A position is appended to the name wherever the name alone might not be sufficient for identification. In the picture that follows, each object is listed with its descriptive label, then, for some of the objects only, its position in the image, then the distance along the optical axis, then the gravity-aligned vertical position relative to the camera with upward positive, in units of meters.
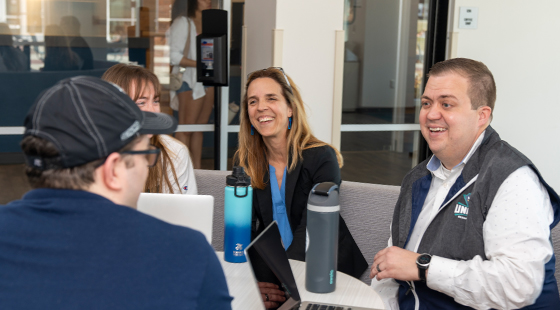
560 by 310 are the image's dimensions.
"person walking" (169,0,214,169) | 4.35 -0.11
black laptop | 1.40 -0.54
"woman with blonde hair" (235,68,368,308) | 2.39 -0.45
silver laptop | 1.66 -0.45
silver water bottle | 1.54 -0.49
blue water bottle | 1.80 -0.49
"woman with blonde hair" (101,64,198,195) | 2.25 -0.40
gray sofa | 2.44 -0.67
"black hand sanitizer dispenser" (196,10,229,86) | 3.92 +0.05
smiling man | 1.60 -0.48
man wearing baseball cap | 0.89 -0.29
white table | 1.57 -0.68
